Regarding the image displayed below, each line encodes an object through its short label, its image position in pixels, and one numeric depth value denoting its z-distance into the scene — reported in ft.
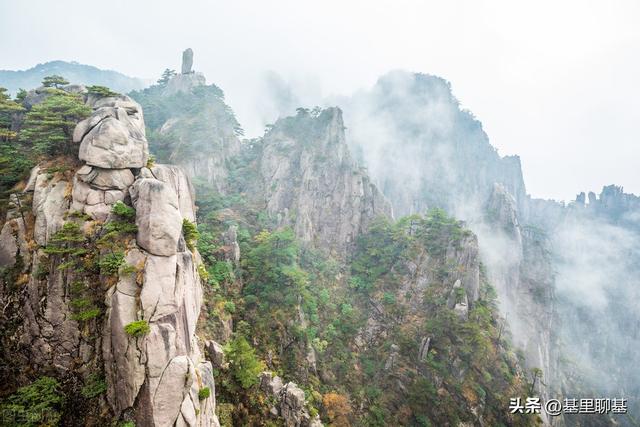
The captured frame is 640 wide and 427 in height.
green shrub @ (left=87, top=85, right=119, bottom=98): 58.70
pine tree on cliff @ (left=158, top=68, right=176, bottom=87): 180.96
